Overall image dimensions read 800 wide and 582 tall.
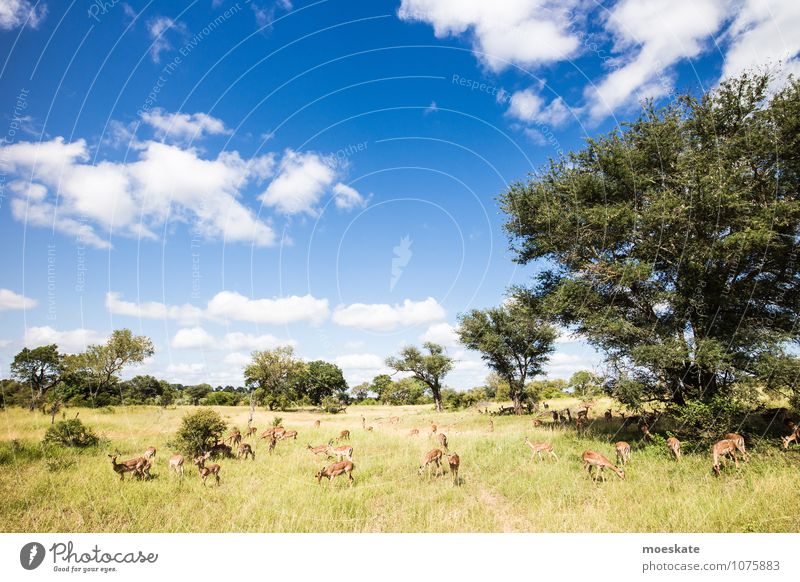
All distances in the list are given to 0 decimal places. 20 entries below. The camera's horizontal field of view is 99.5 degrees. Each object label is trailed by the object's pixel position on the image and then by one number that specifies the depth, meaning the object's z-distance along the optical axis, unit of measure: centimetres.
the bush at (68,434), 1562
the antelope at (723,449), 1015
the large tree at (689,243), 1216
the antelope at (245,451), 1542
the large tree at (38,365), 4251
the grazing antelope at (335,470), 1077
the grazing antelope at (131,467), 1090
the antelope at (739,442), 1043
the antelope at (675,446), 1144
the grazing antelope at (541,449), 1307
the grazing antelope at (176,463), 1166
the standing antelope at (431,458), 1169
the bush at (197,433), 1516
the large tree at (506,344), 3475
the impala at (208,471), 1075
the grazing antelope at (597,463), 1011
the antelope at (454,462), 1056
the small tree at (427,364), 5244
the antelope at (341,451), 1430
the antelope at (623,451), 1166
